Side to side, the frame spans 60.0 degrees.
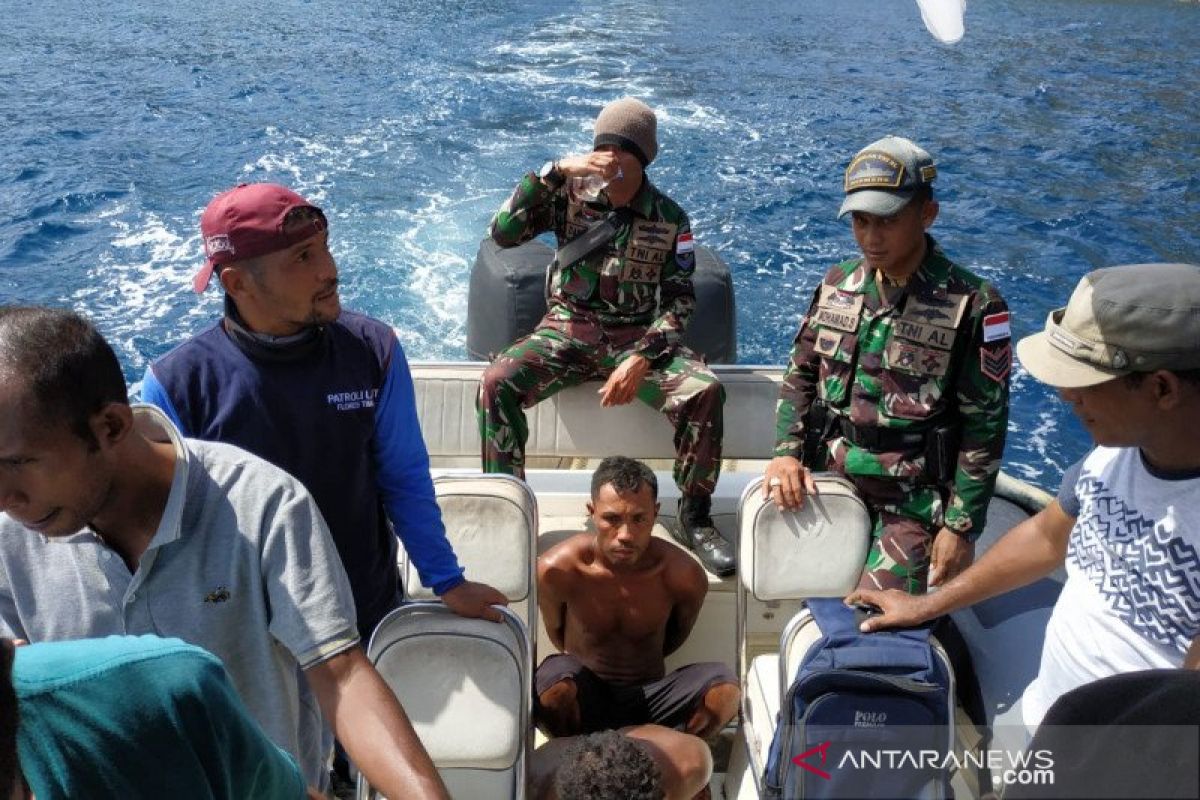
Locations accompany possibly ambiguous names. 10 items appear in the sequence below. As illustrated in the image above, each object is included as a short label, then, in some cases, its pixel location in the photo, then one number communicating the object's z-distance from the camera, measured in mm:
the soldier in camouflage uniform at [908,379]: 2486
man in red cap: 1793
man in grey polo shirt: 1250
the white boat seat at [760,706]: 2103
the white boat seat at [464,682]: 1847
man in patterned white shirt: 1563
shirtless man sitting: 2531
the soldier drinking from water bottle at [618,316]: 3211
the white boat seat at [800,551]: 2424
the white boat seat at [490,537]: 2371
